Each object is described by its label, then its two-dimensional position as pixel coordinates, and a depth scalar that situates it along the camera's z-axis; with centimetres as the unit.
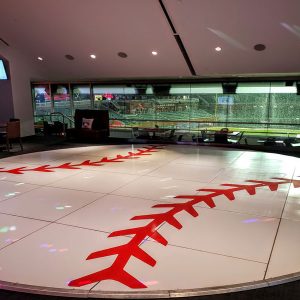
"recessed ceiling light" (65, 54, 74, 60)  883
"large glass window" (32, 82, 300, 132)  979
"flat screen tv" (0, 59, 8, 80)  952
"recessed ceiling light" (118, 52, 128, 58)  817
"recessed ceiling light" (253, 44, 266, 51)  671
